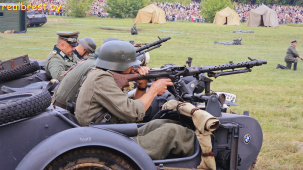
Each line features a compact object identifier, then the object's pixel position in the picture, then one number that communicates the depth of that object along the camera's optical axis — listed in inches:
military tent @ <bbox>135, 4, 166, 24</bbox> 1990.7
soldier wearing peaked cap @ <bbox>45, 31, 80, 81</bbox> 314.7
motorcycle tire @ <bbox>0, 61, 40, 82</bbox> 302.3
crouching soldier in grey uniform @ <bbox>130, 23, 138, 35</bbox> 1436.8
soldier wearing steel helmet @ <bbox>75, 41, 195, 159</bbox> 156.1
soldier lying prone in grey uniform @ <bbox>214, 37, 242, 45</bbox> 1278.3
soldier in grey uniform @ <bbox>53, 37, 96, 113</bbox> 226.1
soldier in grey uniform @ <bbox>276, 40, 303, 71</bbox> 819.4
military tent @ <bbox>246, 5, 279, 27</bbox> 1977.1
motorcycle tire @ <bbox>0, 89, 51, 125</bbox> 128.6
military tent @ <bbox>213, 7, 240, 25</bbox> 2060.8
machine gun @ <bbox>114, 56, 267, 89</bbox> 165.2
